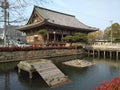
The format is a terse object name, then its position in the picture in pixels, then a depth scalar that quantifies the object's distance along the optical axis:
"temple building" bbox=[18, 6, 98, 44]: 21.93
